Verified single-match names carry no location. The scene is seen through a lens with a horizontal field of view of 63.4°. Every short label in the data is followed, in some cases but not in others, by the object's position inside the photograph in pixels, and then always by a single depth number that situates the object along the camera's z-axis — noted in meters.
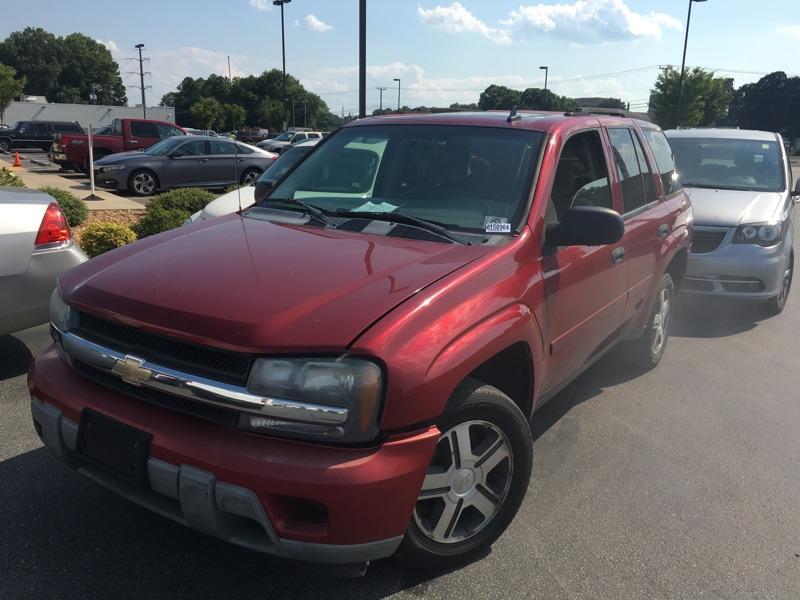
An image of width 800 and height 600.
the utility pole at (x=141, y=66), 74.94
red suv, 2.07
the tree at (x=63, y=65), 108.25
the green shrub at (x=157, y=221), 8.74
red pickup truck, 19.94
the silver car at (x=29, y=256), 4.07
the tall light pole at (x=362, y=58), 11.66
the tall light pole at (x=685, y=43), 36.22
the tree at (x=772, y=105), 79.81
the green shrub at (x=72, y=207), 9.28
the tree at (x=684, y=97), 46.66
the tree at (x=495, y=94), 87.06
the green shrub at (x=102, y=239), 7.60
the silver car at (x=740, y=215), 6.48
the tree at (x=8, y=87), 58.13
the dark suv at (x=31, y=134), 35.81
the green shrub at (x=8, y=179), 11.00
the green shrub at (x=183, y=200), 9.36
